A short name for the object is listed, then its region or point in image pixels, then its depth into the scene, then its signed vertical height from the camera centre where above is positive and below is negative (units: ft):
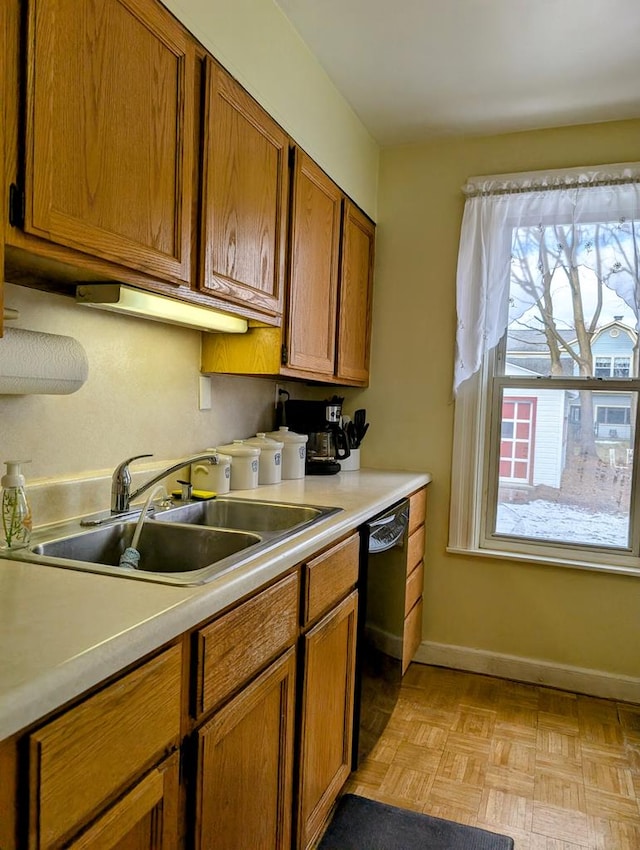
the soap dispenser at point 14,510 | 3.89 -0.76
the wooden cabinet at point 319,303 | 6.64 +1.39
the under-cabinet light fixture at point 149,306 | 4.45 +0.79
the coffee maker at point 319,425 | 8.59 -0.27
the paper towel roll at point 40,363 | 3.86 +0.23
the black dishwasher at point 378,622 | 6.19 -2.42
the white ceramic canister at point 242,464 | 6.79 -0.69
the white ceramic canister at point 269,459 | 7.33 -0.67
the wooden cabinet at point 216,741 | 2.40 -1.83
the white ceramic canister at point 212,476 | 6.41 -0.79
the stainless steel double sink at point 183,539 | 3.76 -1.09
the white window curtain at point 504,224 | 8.10 +2.75
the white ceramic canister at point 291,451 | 7.90 -0.60
